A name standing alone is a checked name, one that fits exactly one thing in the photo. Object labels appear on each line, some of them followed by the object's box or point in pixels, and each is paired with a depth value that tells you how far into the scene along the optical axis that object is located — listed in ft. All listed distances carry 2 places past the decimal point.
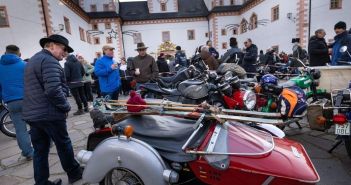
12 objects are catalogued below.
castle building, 48.93
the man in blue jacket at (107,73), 18.22
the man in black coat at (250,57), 25.43
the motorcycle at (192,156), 6.32
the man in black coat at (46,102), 9.27
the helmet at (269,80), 15.28
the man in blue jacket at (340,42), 18.24
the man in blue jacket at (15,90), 13.74
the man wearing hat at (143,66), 20.26
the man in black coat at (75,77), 24.93
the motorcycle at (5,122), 18.97
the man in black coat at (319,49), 21.20
